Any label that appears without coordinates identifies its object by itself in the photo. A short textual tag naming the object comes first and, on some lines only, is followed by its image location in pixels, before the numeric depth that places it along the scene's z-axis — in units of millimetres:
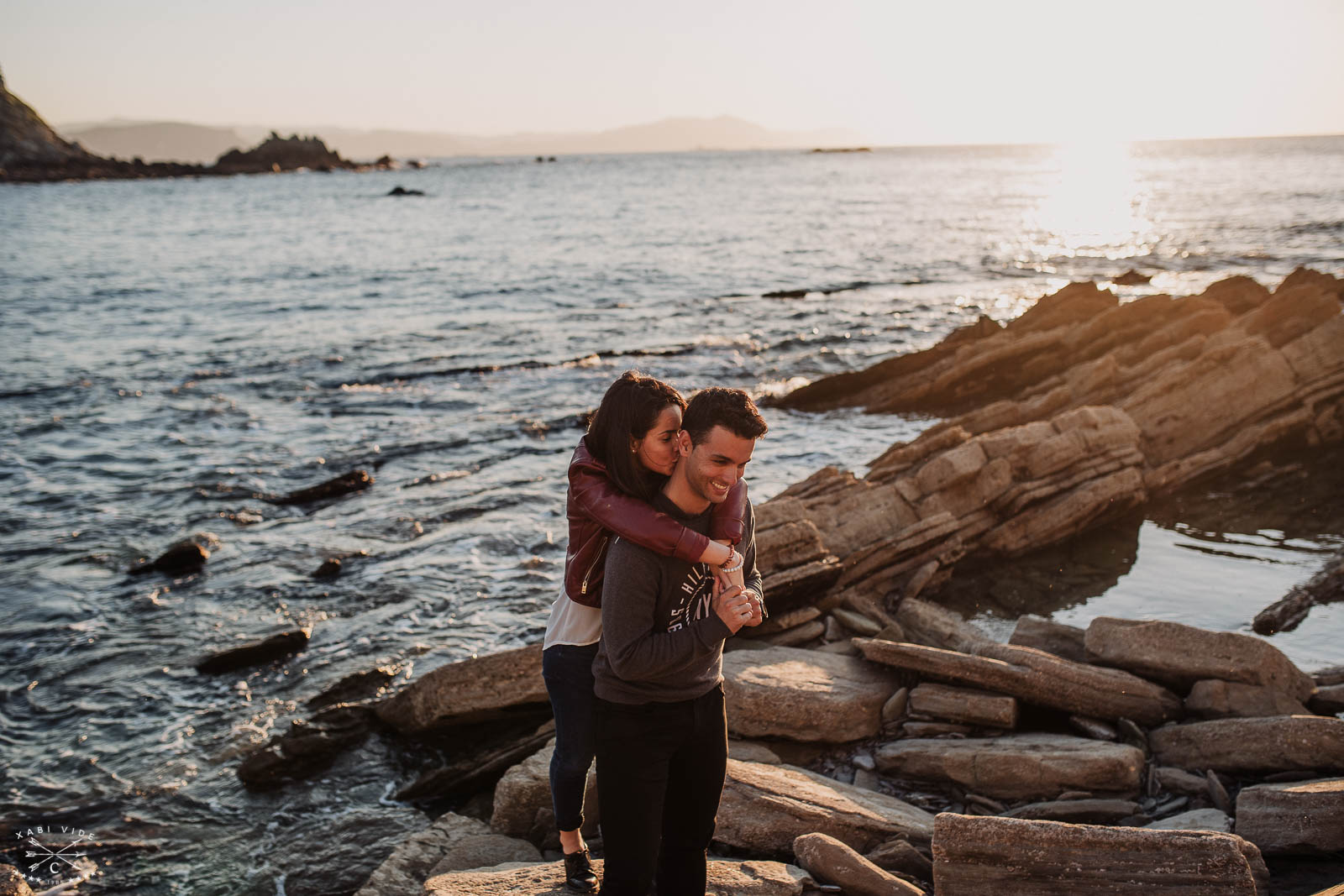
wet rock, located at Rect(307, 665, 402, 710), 8828
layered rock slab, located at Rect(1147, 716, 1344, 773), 5797
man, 3604
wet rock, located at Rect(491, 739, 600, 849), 6059
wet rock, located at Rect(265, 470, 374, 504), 14523
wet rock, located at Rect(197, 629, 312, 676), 9609
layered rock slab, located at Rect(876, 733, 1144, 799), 5926
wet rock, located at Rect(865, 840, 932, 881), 5109
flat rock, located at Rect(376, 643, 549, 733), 7754
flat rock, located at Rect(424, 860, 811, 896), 4605
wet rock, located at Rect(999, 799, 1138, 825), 5664
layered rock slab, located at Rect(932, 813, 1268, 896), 4191
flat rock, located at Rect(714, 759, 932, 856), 5379
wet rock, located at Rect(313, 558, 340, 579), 11680
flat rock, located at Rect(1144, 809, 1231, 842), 5266
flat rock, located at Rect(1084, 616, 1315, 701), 6648
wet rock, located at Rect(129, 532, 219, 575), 12086
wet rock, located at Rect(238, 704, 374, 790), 7734
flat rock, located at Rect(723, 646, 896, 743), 6797
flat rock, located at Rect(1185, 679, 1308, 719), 6449
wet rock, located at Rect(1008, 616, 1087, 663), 7586
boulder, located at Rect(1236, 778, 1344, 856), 4914
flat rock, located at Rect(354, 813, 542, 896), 5719
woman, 3629
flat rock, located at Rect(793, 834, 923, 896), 4617
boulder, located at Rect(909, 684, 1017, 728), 6570
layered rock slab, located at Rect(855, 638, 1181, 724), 6660
